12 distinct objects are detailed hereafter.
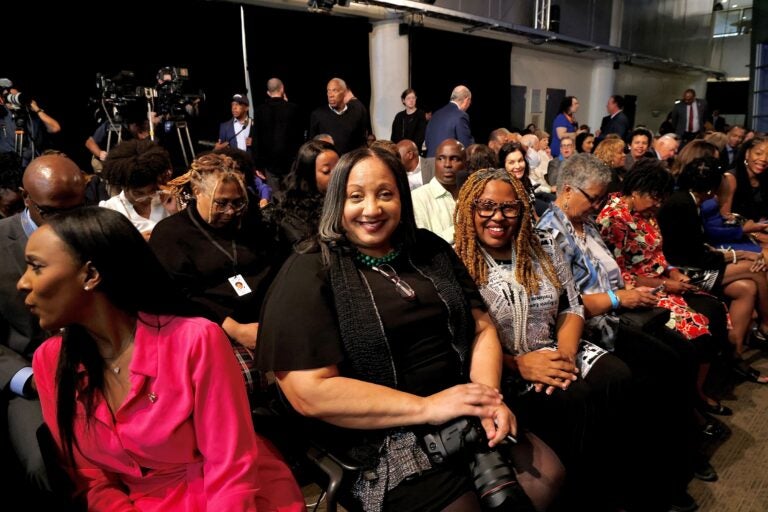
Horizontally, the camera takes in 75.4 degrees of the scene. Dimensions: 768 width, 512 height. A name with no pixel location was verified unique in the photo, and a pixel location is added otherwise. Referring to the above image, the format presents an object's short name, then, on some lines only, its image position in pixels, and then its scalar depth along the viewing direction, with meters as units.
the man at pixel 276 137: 5.03
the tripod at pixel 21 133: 4.09
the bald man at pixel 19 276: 1.63
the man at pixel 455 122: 5.05
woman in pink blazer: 1.09
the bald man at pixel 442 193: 2.96
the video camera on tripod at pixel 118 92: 3.98
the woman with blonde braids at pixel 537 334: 1.80
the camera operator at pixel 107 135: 4.64
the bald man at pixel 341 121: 5.04
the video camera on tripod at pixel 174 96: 4.18
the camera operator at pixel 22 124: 4.03
